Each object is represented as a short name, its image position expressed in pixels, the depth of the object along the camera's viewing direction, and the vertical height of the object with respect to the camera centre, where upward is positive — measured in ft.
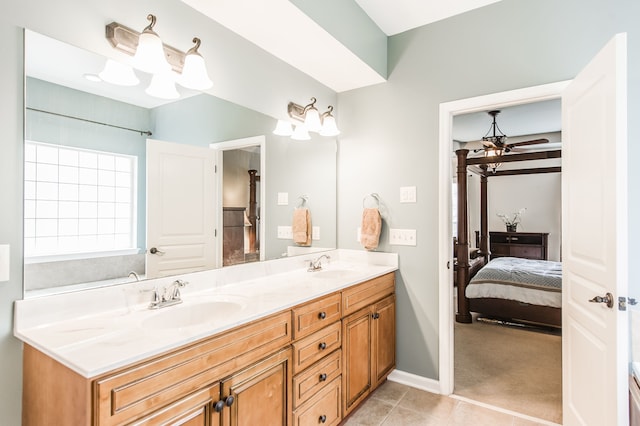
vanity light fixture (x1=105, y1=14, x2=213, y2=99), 4.82 +2.31
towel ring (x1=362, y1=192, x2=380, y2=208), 9.07 +0.50
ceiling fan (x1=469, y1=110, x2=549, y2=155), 14.07 +2.96
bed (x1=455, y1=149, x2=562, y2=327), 12.23 -2.89
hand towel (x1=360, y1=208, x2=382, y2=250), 8.74 -0.33
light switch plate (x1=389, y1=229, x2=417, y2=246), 8.57 -0.55
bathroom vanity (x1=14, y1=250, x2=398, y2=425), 3.34 -1.62
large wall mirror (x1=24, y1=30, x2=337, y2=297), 4.25 +0.71
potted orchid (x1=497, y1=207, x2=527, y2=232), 22.18 -0.24
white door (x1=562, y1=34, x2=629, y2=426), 4.64 -0.38
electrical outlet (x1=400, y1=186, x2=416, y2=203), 8.54 +0.52
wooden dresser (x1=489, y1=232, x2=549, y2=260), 20.84 -1.78
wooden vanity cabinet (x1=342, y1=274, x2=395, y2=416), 6.75 -2.66
